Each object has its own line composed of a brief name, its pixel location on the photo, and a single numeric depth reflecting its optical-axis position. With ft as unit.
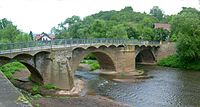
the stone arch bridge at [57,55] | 77.19
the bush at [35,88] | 84.34
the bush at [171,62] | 165.85
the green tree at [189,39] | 152.14
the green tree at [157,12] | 422.87
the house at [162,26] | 241.28
